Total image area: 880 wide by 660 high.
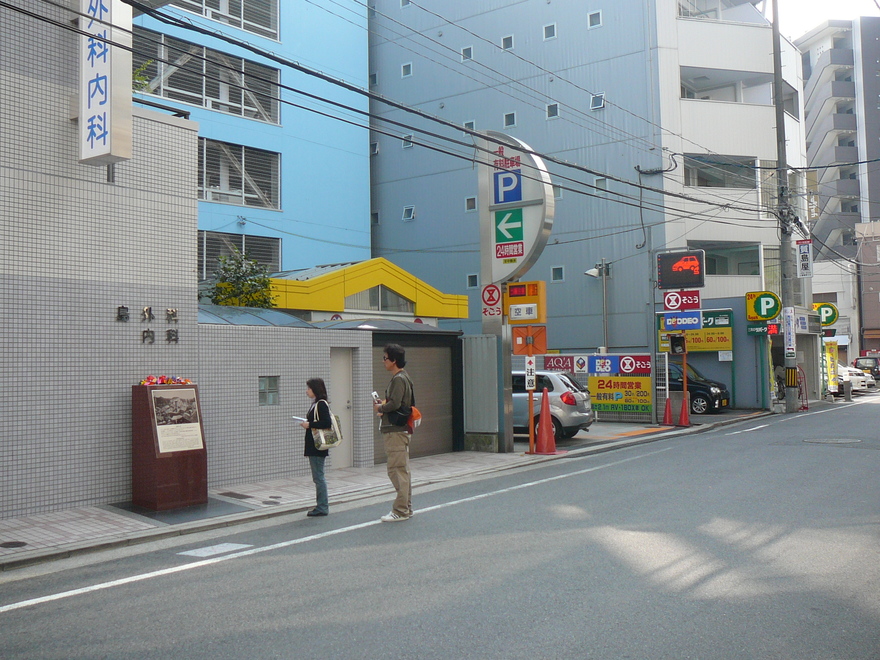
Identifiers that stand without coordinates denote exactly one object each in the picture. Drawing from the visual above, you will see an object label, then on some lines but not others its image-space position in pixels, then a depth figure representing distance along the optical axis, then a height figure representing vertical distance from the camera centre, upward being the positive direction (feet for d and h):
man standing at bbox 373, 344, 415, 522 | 29.12 -2.51
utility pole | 84.74 +8.52
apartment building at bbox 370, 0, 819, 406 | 99.66 +28.94
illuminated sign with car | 73.72 +8.11
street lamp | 101.24 +10.75
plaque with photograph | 31.58 -3.42
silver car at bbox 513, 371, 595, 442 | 56.95 -3.38
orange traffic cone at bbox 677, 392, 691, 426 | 69.82 -5.27
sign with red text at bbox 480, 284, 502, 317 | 50.72 +3.85
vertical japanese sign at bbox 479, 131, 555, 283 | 49.93 +9.67
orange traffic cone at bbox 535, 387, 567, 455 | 50.08 -4.89
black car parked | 83.71 -4.08
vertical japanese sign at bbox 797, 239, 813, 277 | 93.86 +11.32
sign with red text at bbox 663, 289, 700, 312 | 73.36 +5.13
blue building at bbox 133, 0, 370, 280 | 82.94 +26.37
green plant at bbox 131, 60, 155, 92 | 43.61 +16.12
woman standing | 30.42 -2.58
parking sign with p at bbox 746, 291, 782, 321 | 90.58 +5.57
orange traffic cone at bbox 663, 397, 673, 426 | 70.95 -5.31
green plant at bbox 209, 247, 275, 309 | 61.41 +6.15
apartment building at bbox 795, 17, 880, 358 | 202.90 +58.13
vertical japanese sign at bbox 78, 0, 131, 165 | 29.78 +10.78
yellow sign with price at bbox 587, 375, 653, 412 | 73.46 -3.44
